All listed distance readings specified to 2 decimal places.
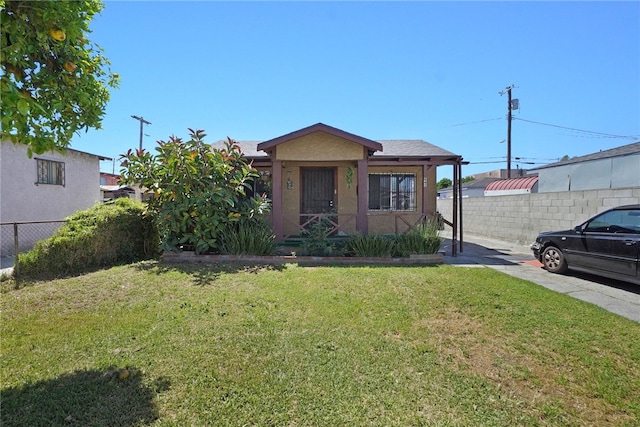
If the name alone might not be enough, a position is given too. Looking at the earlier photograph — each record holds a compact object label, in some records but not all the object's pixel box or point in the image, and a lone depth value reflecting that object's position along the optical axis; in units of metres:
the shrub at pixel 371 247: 7.58
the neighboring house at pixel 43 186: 9.47
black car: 5.70
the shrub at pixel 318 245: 7.76
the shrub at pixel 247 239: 7.48
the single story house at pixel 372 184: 10.45
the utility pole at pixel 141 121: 24.94
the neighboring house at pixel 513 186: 20.75
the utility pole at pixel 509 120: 23.28
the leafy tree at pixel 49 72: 2.19
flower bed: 7.32
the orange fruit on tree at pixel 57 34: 2.32
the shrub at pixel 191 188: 7.19
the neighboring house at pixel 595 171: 11.39
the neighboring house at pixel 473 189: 31.65
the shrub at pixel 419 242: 7.58
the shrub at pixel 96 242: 6.31
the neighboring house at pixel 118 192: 20.65
